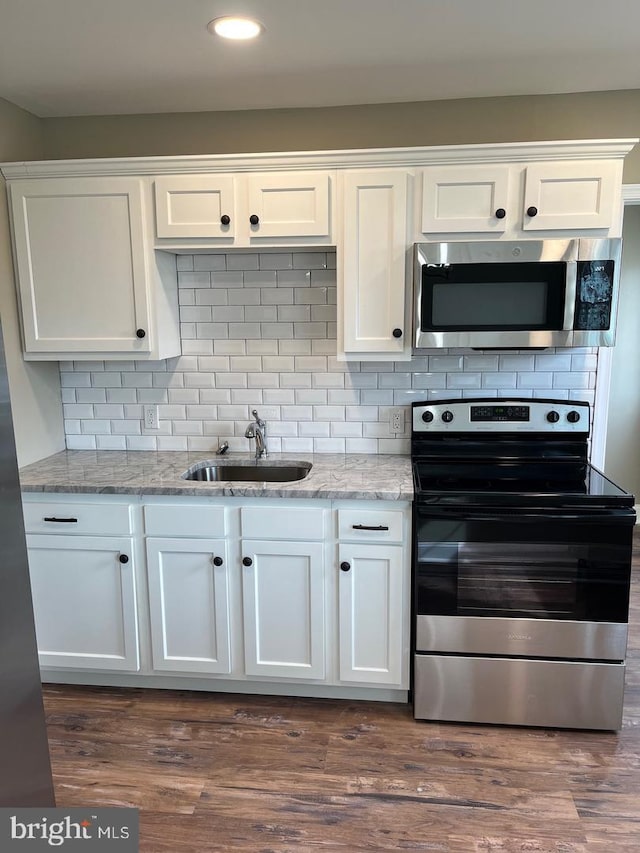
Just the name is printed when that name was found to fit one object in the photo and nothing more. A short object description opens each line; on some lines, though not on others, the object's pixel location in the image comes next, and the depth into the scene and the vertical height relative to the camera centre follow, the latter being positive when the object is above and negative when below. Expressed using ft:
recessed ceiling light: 6.37 +3.22
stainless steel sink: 9.11 -2.11
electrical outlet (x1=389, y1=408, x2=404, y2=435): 9.31 -1.38
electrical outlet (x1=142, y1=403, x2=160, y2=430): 9.75 -1.33
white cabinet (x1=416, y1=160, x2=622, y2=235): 7.58 +1.63
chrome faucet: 9.17 -1.51
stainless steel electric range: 7.24 -3.29
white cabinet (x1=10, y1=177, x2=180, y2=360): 8.30 +0.86
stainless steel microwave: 7.56 +0.45
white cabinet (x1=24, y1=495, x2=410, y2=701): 7.72 -3.37
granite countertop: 7.62 -1.93
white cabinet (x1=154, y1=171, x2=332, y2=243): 7.97 +1.62
